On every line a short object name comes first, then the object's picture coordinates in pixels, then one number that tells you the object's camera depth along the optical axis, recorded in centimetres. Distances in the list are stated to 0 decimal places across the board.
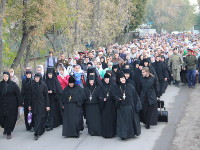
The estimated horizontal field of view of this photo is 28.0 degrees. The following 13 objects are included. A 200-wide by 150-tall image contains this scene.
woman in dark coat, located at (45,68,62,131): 1172
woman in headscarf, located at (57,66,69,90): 1302
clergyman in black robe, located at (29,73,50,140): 1082
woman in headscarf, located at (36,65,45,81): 1203
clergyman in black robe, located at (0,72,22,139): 1092
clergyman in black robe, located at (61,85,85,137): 1066
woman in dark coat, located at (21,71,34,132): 1145
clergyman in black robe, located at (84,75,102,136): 1091
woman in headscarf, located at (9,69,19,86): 1207
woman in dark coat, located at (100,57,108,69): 1714
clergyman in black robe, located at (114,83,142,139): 1023
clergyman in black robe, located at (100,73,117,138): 1056
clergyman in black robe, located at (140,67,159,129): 1140
